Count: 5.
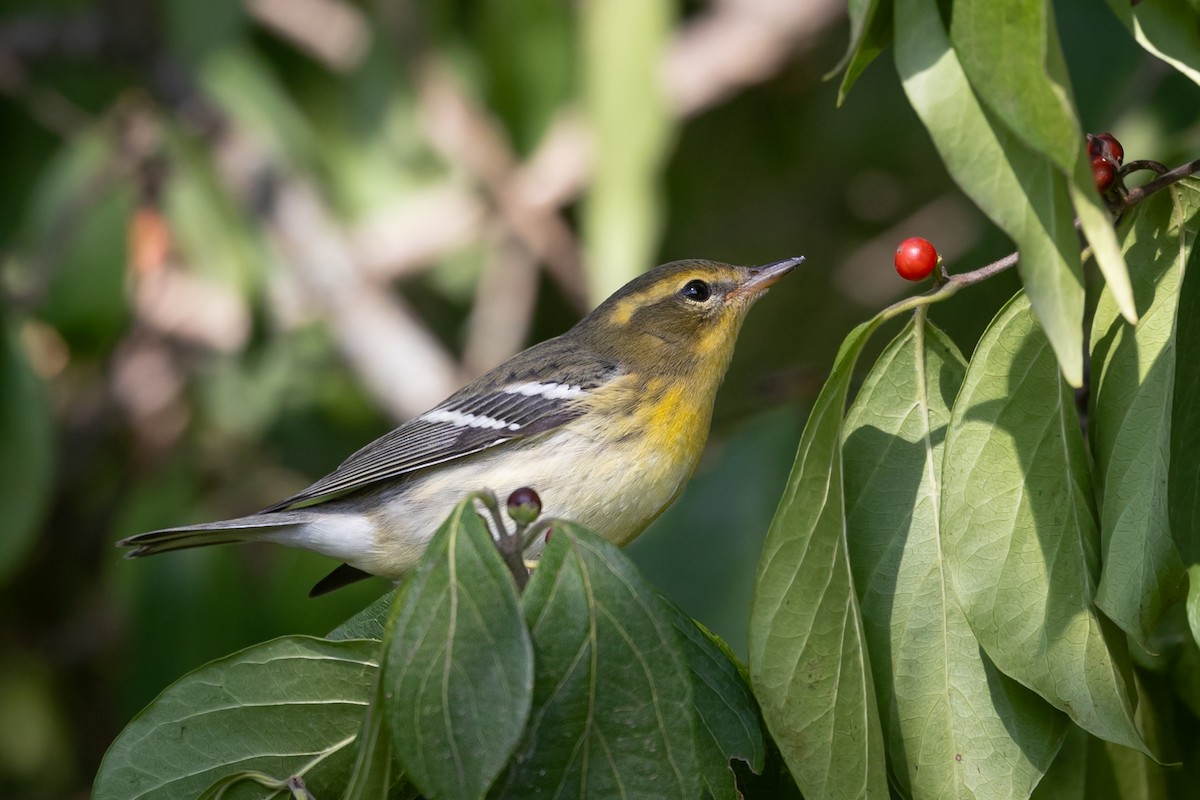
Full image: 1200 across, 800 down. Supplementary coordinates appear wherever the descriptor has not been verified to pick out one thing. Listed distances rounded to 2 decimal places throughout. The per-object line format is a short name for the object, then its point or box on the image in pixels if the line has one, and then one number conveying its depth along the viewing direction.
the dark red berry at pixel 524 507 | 3.97
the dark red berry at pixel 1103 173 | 4.11
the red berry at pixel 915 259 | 4.44
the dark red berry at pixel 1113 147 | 4.24
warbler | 6.85
